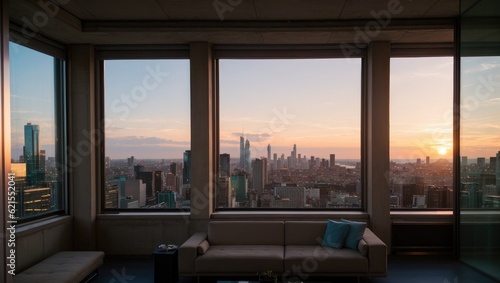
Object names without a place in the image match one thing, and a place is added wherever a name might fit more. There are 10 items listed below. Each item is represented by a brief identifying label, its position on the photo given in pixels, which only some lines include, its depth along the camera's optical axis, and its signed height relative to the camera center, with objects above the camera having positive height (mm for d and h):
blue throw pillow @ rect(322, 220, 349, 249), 5375 -1396
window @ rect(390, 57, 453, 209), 6605 +50
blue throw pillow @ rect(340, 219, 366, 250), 5320 -1368
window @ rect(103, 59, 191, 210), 6672 +87
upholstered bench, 4359 -1611
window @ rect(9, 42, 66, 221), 5234 +56
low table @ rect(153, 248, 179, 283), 5133 -1739
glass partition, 3295 -9
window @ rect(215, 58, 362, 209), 6660 +85
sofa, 4969 -1603
